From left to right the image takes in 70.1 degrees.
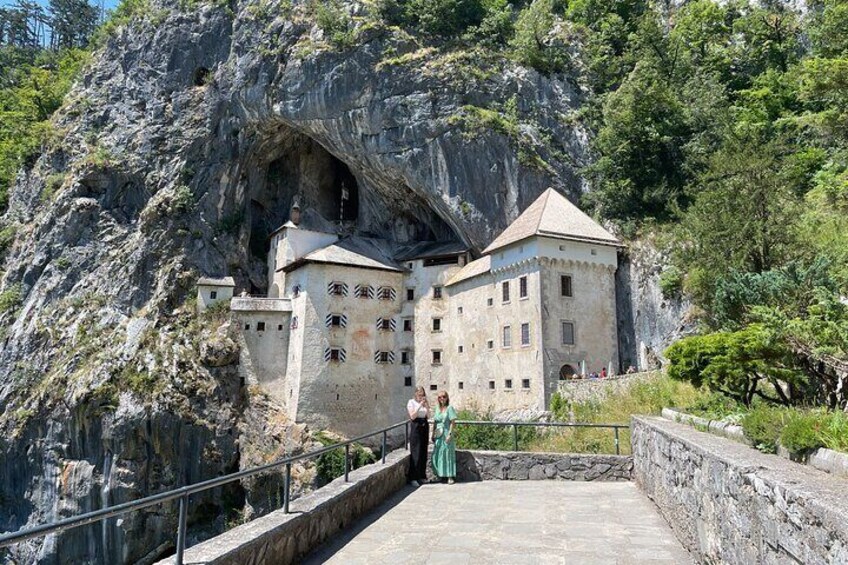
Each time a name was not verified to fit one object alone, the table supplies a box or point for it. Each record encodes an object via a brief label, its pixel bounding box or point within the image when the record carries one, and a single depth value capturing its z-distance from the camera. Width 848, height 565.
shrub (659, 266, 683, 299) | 27.72
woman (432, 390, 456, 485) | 10.62
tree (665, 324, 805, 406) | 9.33
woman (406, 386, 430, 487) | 10.52
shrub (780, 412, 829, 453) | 4.38
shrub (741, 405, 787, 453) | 4.91
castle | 29.78
